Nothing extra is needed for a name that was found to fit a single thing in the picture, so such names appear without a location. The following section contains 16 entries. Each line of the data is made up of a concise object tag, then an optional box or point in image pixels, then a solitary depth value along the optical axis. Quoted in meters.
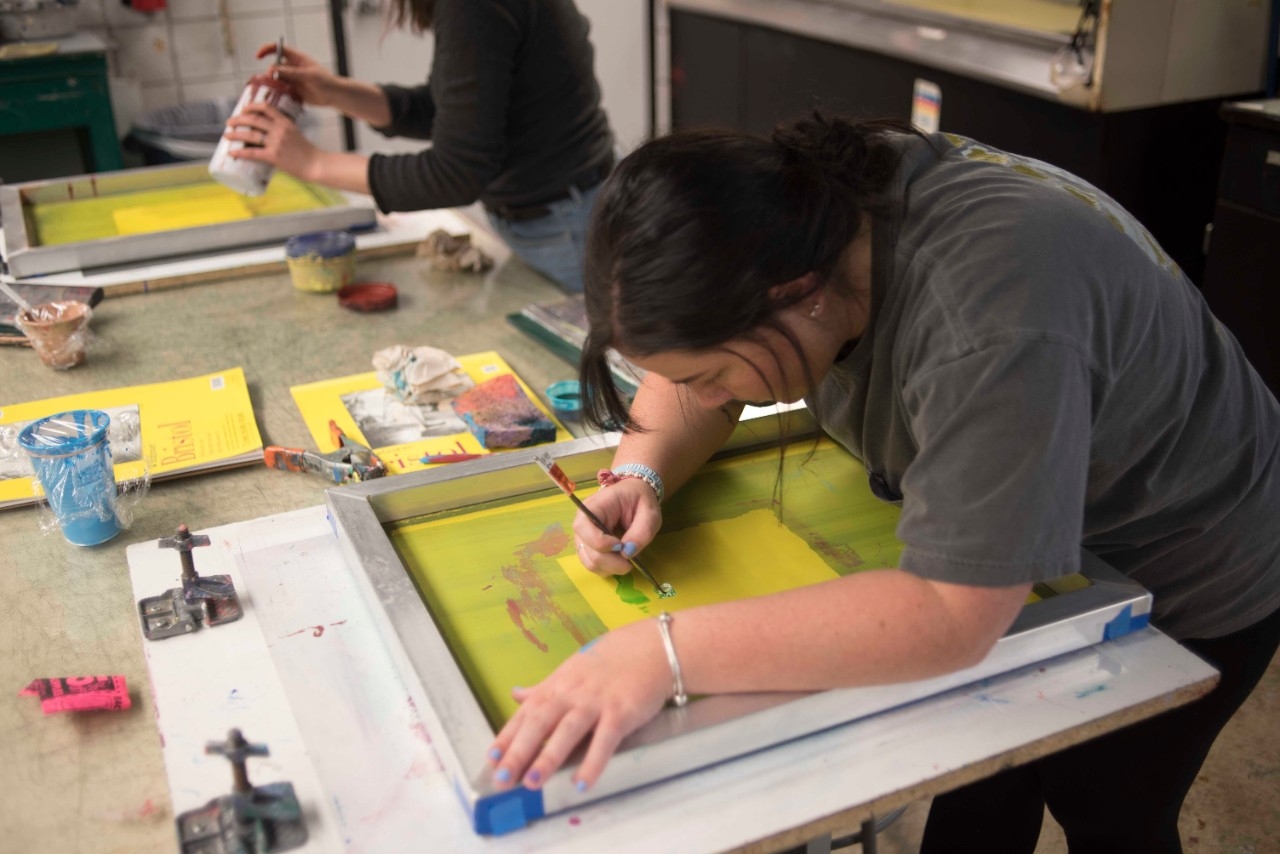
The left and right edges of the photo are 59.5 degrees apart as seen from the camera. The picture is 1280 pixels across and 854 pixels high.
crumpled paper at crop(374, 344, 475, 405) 1.62
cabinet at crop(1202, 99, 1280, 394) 2.44
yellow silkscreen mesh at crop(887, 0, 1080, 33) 2.90
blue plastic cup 1.26
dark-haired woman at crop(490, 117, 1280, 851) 0.85
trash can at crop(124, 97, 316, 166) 3.79
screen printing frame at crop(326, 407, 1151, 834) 0.86
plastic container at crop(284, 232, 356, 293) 2.01
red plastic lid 1.96
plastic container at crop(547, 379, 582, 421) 1.60
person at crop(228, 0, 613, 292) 1.92
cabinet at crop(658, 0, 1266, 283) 2.66
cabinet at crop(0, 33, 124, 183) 3.48
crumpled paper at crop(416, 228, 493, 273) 2.16
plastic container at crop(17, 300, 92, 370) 1.73
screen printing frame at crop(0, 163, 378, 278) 2.07
